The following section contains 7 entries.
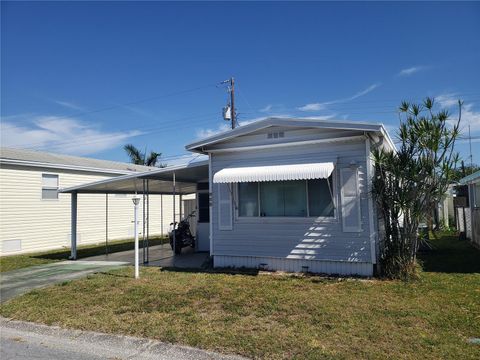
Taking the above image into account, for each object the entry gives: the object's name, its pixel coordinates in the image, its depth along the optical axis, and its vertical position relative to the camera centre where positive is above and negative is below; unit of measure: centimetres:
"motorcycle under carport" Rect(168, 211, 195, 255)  1393 -119
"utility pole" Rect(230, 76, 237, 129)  2473 +707
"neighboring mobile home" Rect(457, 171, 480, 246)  1212 -39
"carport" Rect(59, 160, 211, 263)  1116 +82
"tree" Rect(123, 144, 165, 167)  3544 +472
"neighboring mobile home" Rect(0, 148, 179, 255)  1498 +15
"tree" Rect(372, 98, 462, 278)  778 +42
